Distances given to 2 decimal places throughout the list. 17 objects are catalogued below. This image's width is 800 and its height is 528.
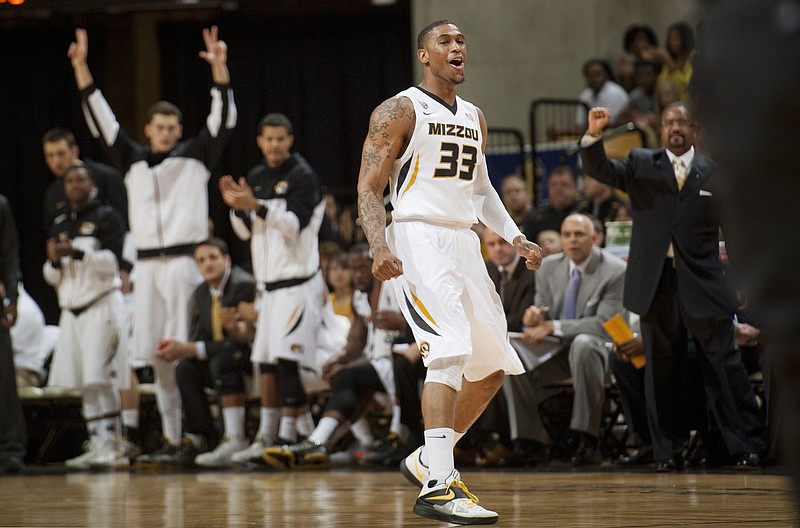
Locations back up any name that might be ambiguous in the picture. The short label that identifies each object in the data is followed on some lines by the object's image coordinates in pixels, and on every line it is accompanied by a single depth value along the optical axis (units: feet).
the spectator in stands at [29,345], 65.21
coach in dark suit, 45.42
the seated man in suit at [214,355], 57.88
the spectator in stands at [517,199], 64.39
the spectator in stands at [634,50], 84.94
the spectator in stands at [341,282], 63.36
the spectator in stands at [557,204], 61.98
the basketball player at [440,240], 29.45
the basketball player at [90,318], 59.47
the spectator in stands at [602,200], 63.77
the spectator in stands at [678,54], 81.30
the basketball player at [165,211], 58.85
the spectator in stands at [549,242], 56.80
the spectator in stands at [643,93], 81.41
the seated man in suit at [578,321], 49.34
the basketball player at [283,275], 55.98
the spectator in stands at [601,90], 83.66
